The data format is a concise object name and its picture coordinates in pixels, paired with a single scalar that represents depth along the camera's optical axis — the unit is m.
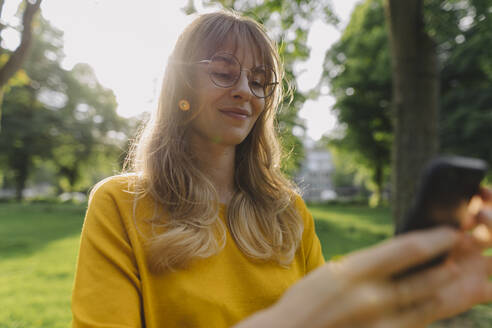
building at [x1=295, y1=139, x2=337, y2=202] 88.19
